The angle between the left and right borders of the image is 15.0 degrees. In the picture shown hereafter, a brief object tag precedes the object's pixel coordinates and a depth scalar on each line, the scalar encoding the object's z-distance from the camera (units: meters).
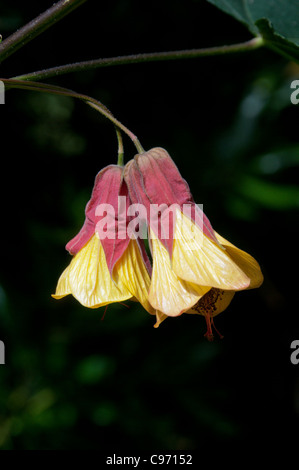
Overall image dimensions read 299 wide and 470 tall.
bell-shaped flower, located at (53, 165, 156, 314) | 0.32
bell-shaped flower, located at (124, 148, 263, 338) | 0.31
